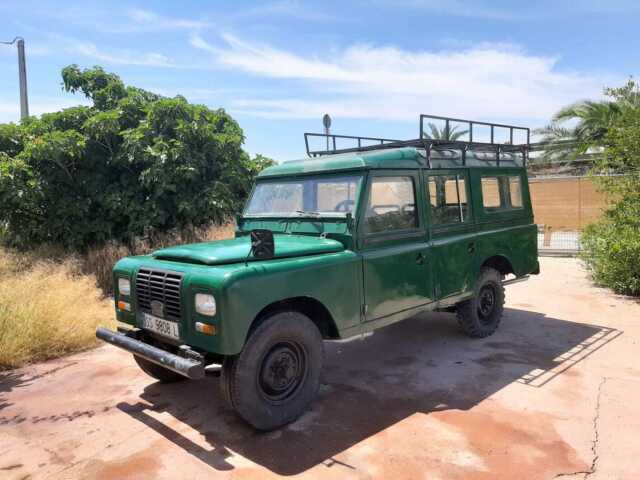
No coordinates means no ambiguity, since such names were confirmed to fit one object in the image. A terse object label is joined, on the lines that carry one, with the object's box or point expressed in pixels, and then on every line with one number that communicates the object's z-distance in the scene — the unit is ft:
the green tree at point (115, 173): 31.68
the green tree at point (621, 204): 24.52
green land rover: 11.50
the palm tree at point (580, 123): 53.06
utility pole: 38.86
